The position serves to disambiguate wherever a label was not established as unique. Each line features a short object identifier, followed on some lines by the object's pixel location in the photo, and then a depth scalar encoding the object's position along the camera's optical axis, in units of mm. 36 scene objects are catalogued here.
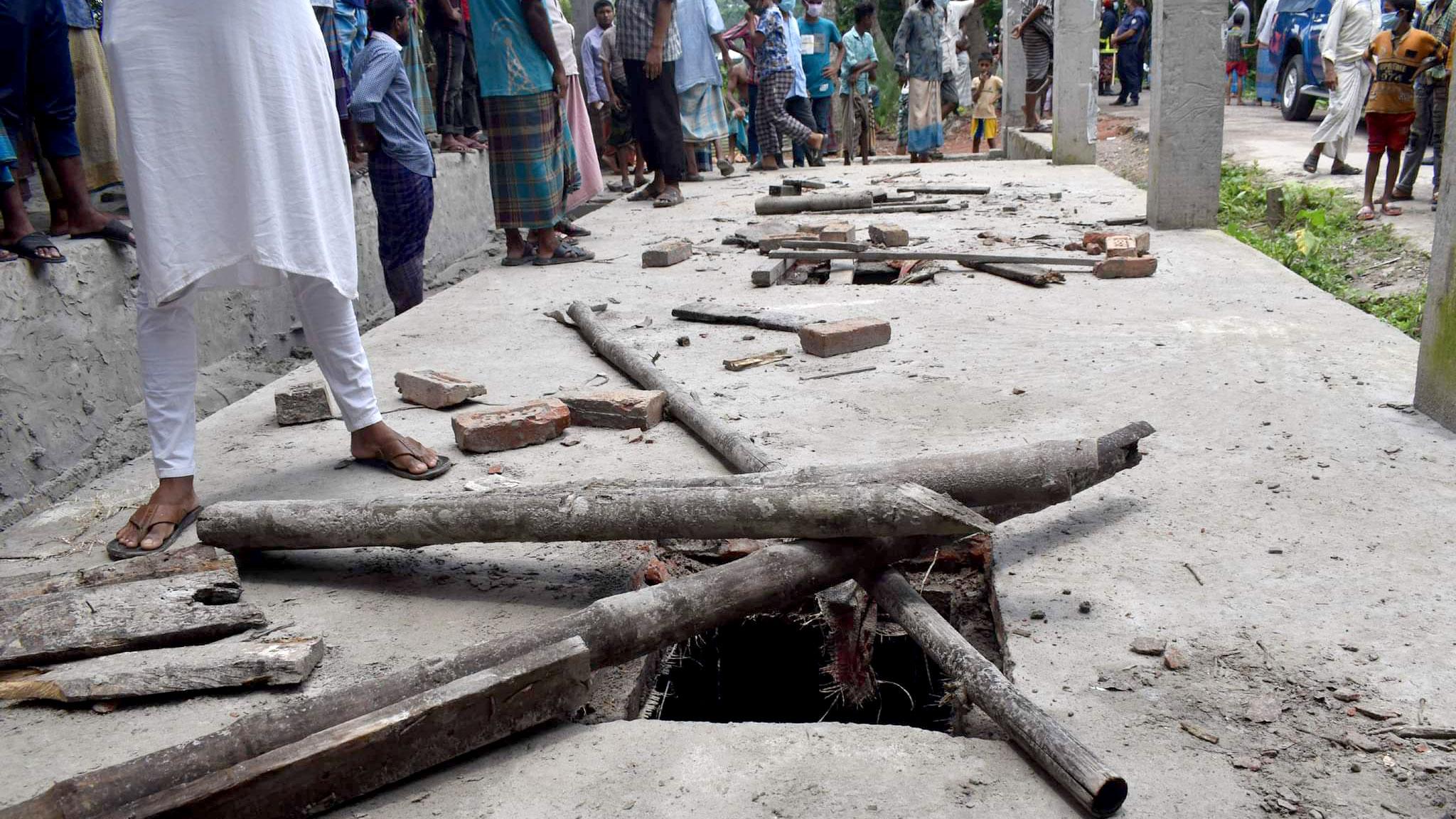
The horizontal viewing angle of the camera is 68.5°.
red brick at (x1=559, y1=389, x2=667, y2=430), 3471
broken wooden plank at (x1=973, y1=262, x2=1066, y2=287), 5258
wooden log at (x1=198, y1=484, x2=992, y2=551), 2131
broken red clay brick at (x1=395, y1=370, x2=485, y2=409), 3826
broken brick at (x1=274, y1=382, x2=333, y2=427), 3742
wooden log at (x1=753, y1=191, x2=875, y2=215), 7988
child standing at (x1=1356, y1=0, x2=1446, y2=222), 7711
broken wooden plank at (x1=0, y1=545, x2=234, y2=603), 2420
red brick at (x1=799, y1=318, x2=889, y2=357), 4191
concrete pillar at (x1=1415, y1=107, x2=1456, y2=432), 3109
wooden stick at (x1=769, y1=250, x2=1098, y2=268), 5438
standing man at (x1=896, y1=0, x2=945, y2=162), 12469
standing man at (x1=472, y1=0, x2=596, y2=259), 5922
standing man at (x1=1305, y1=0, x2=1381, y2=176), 9102
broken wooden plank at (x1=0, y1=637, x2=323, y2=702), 2059
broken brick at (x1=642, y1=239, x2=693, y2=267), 6289
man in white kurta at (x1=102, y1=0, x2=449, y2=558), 2695
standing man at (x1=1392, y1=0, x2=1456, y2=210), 7789
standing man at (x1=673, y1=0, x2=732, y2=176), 10203
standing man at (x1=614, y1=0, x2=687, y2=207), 7906
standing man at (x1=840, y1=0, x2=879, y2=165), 13062
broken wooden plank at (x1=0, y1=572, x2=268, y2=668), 2166
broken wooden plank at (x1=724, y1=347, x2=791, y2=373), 4125
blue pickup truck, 13680
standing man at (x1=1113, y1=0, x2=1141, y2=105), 18953
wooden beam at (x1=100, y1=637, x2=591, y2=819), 1615
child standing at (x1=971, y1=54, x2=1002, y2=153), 14797
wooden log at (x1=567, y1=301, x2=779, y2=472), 2928
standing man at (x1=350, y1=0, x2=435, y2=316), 4945
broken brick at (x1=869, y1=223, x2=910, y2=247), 6297
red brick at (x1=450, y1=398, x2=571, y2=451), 3322
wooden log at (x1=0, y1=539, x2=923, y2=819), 1645
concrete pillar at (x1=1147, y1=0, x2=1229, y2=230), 6164
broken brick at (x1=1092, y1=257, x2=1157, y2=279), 5254
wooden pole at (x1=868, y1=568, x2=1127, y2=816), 1605
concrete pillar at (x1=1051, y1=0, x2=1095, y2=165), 9961
